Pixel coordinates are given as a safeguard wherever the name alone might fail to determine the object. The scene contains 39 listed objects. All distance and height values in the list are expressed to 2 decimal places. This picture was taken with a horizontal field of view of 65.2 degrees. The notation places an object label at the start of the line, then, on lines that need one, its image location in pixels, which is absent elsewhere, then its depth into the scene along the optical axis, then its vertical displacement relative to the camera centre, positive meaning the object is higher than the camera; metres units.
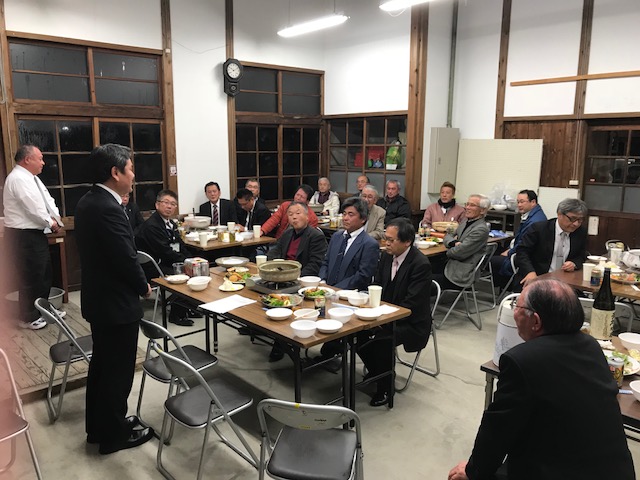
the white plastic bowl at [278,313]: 2.89 -0.90
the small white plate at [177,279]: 3.66 -0.89
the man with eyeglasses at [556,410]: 1.53 -0.76
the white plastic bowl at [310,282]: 3.56 -0.88
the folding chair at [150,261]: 4.55 -0.96
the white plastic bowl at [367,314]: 2.94 -0.91
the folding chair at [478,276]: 4.81 -1.12
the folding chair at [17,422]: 2.09 -1.18
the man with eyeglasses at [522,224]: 5.45 -0.69
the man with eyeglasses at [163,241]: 4.86 -0.83
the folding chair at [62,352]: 2.99 -1.24
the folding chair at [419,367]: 3.63 -1.60
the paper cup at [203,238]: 5.15 -0.84
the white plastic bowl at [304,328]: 2.67 -0.90
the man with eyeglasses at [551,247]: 4.15 -0.74
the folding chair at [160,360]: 2.71 -1.20
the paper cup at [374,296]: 3.09 -0.84
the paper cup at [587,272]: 3.79 -0.83
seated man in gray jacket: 4.76 -0.85
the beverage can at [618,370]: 2.07 -0.85
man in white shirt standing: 4.34 -0.62
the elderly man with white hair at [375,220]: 5.95 -0.72
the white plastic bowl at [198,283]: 3.47 -0.88
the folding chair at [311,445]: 1.92 -1.24
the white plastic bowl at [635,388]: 1.95 -0.88
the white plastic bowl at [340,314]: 2.86 -0.89
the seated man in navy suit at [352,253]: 3.79 -0.73
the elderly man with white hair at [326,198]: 7.60 -0.63
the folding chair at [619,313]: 3.19 -1.32
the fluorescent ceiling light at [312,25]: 6.39 +1.73
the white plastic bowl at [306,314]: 2.90 -0.91
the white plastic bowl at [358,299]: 3.16 -0.88
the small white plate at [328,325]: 2.74 -0.92
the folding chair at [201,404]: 2.33 -1.21
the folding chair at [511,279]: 4.86 -1.26
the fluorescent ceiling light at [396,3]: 5.52 +1.71
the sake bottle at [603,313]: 2.50 -0.75
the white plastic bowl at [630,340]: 2.38 -0.85
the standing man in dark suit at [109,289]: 2.60 -0.71
